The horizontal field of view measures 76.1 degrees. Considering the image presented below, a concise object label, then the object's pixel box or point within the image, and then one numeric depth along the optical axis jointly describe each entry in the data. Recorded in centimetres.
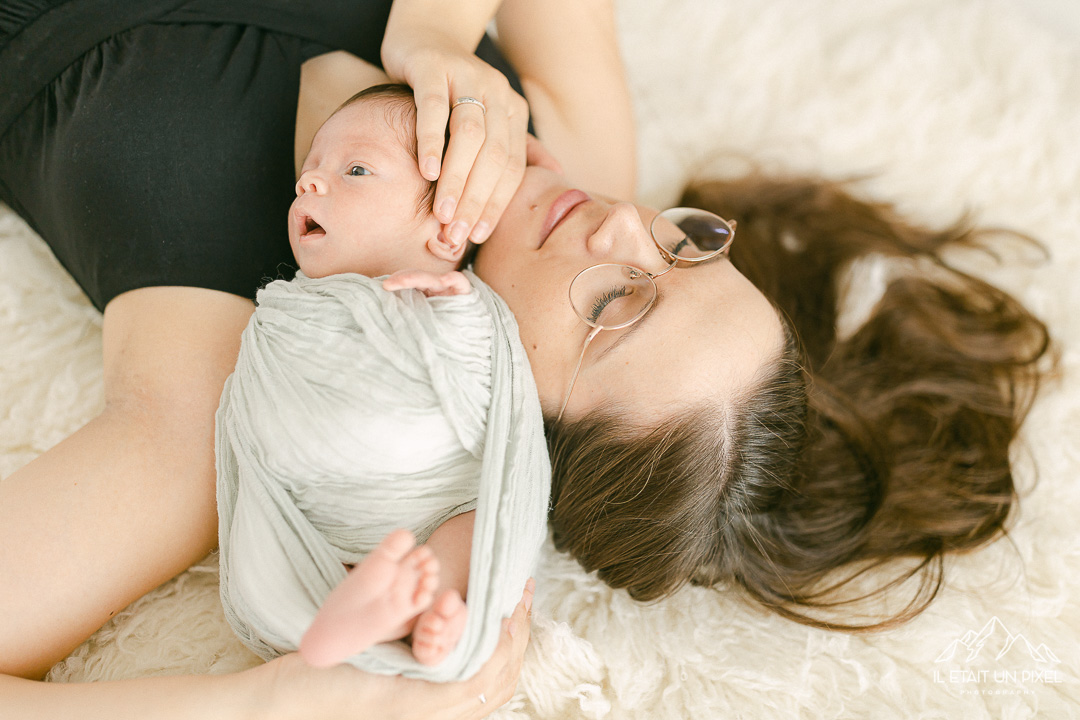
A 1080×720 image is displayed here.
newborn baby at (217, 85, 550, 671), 87
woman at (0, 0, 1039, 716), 100
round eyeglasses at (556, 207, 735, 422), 101
